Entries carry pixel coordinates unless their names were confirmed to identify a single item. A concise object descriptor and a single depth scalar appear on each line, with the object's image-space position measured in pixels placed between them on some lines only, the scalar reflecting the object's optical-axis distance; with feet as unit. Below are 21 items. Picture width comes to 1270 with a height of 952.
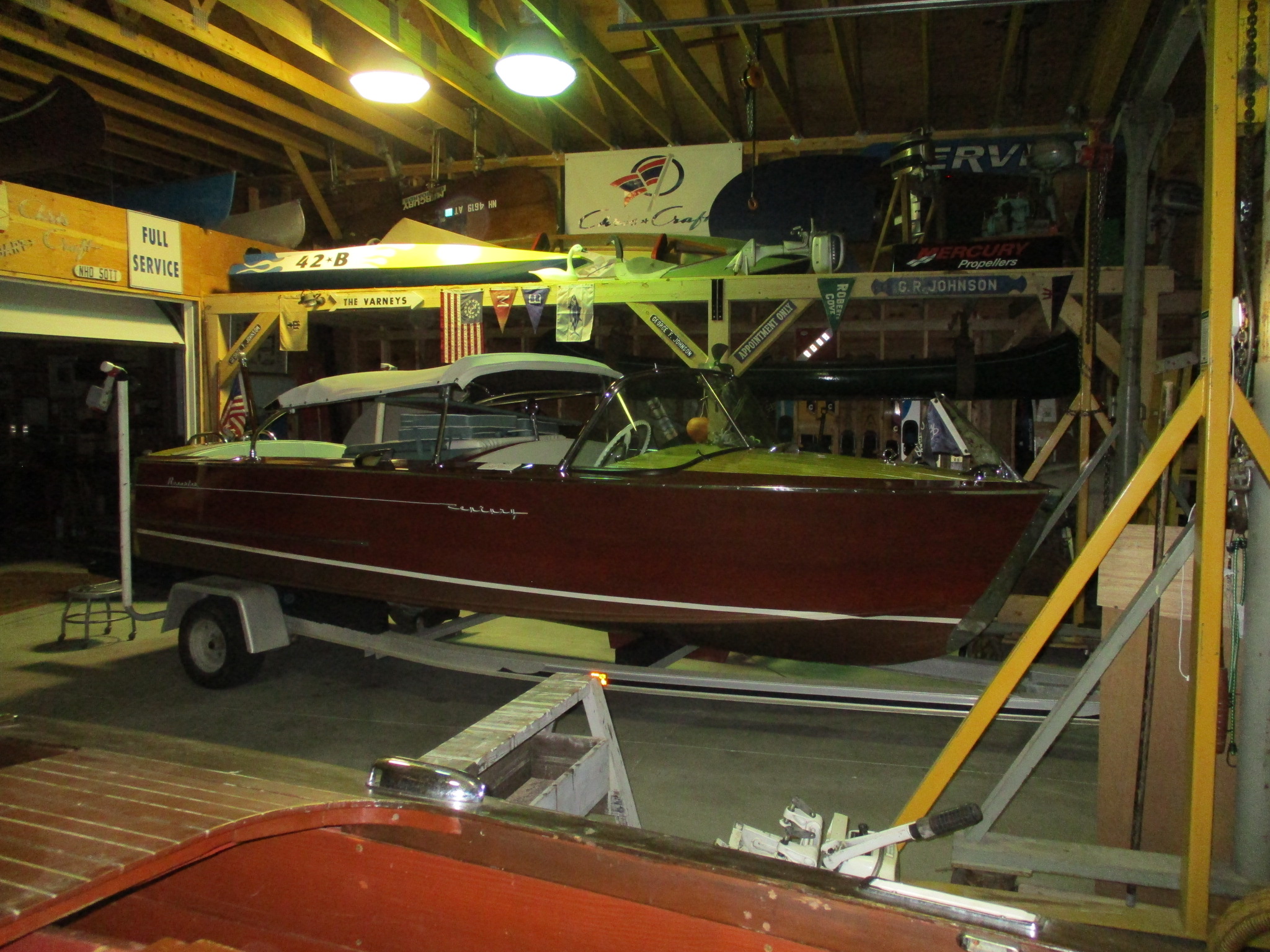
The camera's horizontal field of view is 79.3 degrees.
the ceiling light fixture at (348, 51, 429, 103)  15.83
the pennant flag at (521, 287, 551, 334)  19.44
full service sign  21.63
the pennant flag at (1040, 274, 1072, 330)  16.26
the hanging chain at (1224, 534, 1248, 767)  7.29
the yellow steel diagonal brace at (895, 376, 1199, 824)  6.85
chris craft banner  22.29
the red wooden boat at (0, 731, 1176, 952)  3.82
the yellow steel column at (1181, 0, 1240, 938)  6.37
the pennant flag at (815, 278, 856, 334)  17.10
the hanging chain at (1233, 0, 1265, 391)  6.94
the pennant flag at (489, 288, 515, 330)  19.65
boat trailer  11.25
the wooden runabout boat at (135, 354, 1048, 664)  10.19
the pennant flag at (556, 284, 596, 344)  18.86
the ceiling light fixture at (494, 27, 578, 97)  14.14
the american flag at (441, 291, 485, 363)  20.04
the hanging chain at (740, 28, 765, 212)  16.47
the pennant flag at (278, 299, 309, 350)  21.85
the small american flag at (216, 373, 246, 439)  22.97
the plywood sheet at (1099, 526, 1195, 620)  7.78
